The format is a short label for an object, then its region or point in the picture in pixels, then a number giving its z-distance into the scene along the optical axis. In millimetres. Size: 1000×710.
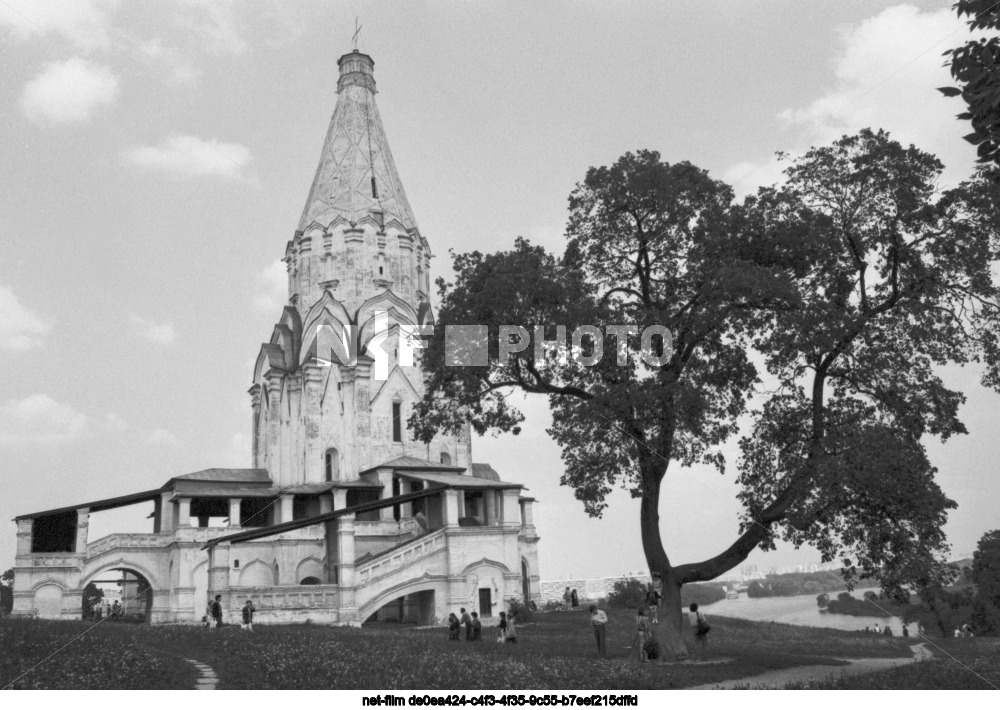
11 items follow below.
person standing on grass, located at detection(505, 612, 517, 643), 21172
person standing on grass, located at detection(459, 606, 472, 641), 21684
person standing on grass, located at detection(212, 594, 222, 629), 23028
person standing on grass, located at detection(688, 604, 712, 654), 19766
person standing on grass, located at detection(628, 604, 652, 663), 16984
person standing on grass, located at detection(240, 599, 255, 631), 23272
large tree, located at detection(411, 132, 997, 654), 16578
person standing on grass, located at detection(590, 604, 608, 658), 18531
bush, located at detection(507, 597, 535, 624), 29984
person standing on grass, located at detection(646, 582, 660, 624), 17734
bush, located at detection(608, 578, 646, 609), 36156
